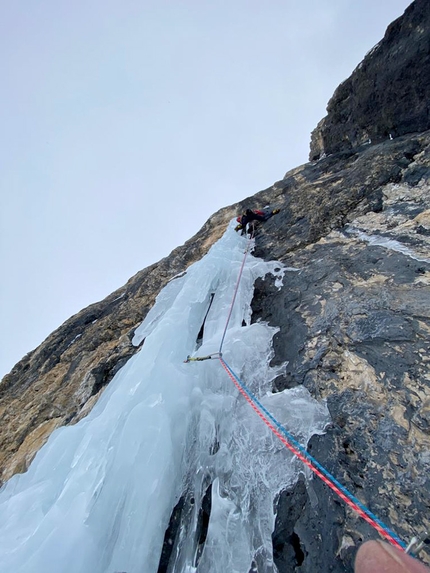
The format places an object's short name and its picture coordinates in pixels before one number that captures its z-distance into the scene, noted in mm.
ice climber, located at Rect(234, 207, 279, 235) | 7180
